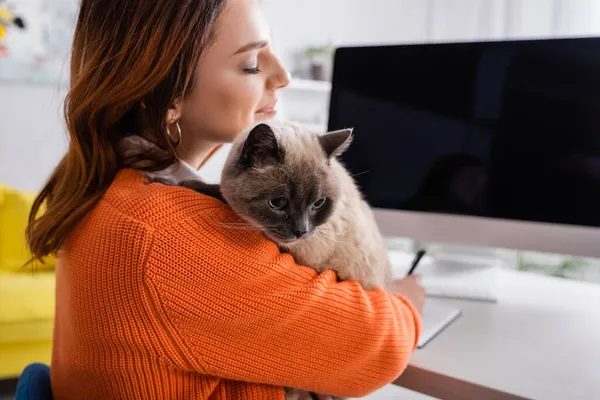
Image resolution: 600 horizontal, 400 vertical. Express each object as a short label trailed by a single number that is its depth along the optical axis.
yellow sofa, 2.31
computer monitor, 1.28
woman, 0.76
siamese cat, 0.92
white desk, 0.89
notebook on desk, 1.07
